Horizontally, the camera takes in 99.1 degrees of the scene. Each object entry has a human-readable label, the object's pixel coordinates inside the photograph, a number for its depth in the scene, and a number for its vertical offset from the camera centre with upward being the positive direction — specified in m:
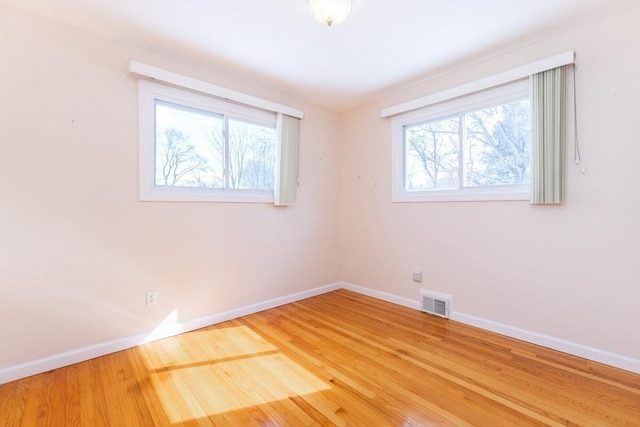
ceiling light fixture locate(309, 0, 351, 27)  1.73 +1.30
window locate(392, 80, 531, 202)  2.38 +0.64
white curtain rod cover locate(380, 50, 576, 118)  2.06 +1.16
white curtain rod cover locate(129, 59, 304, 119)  2.18 +1.15
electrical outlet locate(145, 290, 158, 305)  2.29 -0.72
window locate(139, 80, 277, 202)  2.31 +0.63
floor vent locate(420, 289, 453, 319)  2.74 -0.94
